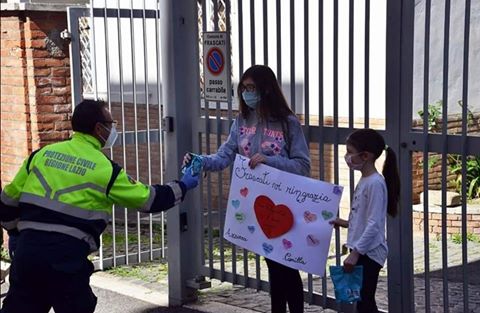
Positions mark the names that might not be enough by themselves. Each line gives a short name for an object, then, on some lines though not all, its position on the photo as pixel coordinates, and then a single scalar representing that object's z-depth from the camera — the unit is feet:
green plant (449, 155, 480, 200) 31.04
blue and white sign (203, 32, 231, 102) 21.25
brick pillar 27.14
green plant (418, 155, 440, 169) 28.99
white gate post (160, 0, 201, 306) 22.26
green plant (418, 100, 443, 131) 26.07
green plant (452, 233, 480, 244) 29.19
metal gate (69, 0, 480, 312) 17.80
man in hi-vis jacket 15.15
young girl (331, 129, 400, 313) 16.61
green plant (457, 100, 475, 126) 29.01
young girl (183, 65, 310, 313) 18.51
